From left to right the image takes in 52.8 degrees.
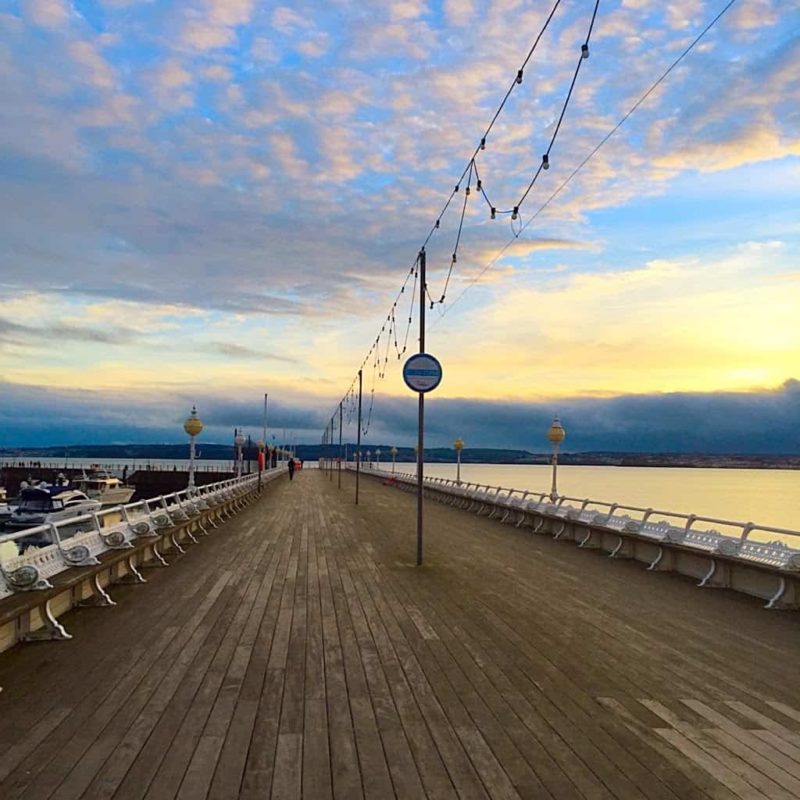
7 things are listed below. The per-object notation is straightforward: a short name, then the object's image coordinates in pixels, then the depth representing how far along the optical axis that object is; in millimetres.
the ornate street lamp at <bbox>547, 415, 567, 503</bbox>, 22844
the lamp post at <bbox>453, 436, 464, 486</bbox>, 43031
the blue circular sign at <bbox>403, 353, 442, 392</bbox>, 13234
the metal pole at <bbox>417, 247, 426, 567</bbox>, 12872
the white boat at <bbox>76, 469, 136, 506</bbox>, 49406
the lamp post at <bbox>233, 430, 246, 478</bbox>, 41653
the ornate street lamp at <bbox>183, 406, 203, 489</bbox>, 24547
